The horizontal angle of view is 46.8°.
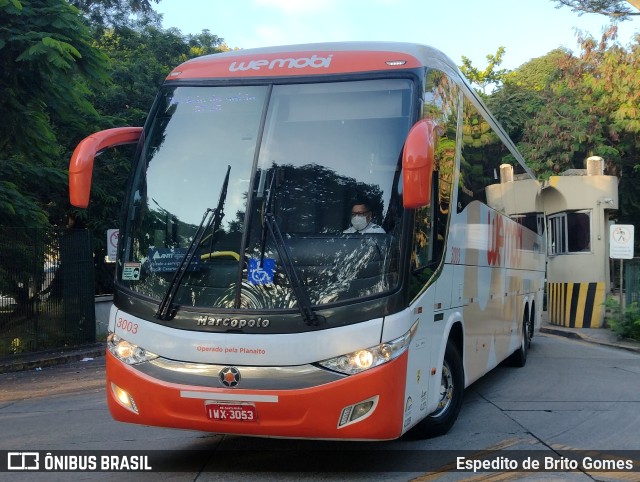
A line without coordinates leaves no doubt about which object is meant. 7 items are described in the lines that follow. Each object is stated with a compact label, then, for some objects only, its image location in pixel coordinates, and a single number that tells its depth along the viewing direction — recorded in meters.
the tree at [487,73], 38.91
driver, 5.66
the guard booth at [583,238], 22.44
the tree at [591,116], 24.14
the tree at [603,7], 17.69
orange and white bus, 5.36
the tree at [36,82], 11.93
